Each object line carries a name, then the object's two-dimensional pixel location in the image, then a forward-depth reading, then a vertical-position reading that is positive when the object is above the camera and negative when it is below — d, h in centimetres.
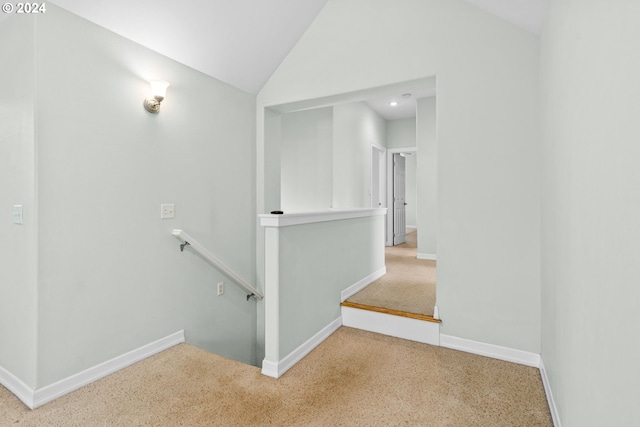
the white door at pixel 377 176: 633 +72
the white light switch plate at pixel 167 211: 264 +0
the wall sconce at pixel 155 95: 247 +89
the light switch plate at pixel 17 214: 202 -2
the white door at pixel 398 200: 718 +26
